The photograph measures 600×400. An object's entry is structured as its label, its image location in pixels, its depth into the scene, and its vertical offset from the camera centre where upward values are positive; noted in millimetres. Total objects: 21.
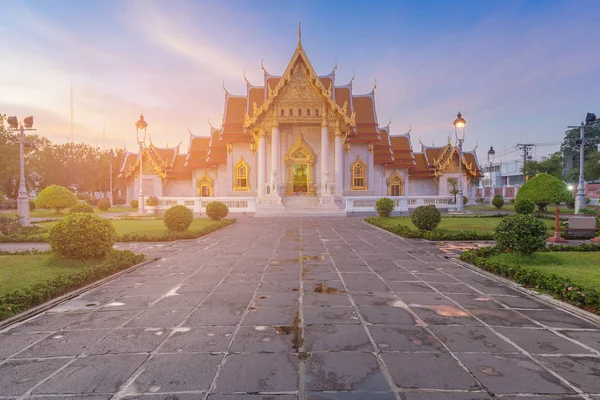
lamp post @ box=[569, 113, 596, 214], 20469 +312
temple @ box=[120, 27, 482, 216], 30688 +4014
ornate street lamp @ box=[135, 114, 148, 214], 27203 +4985
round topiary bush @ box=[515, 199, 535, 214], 23469 -715
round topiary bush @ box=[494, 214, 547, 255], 8789 -953
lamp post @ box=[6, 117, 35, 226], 19375 +497
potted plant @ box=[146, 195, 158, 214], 30628 -506
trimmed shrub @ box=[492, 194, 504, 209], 36134 -681
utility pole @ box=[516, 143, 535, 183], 59625 +8000
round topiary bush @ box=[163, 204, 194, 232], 15062 -856
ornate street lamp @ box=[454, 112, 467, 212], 26547 +5199
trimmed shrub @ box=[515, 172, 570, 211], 23203 +298
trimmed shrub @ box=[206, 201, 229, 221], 22094 -781
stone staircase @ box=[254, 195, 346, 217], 27641 -1027
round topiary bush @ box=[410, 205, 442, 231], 14802 -905
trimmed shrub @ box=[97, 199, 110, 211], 35688 -639
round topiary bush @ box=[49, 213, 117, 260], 8625 -925
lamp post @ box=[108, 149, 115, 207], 56044 +5137
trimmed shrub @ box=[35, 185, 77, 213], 27781 +63
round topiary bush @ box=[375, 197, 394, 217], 24000 -660
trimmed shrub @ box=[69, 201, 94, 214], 21169 -549
